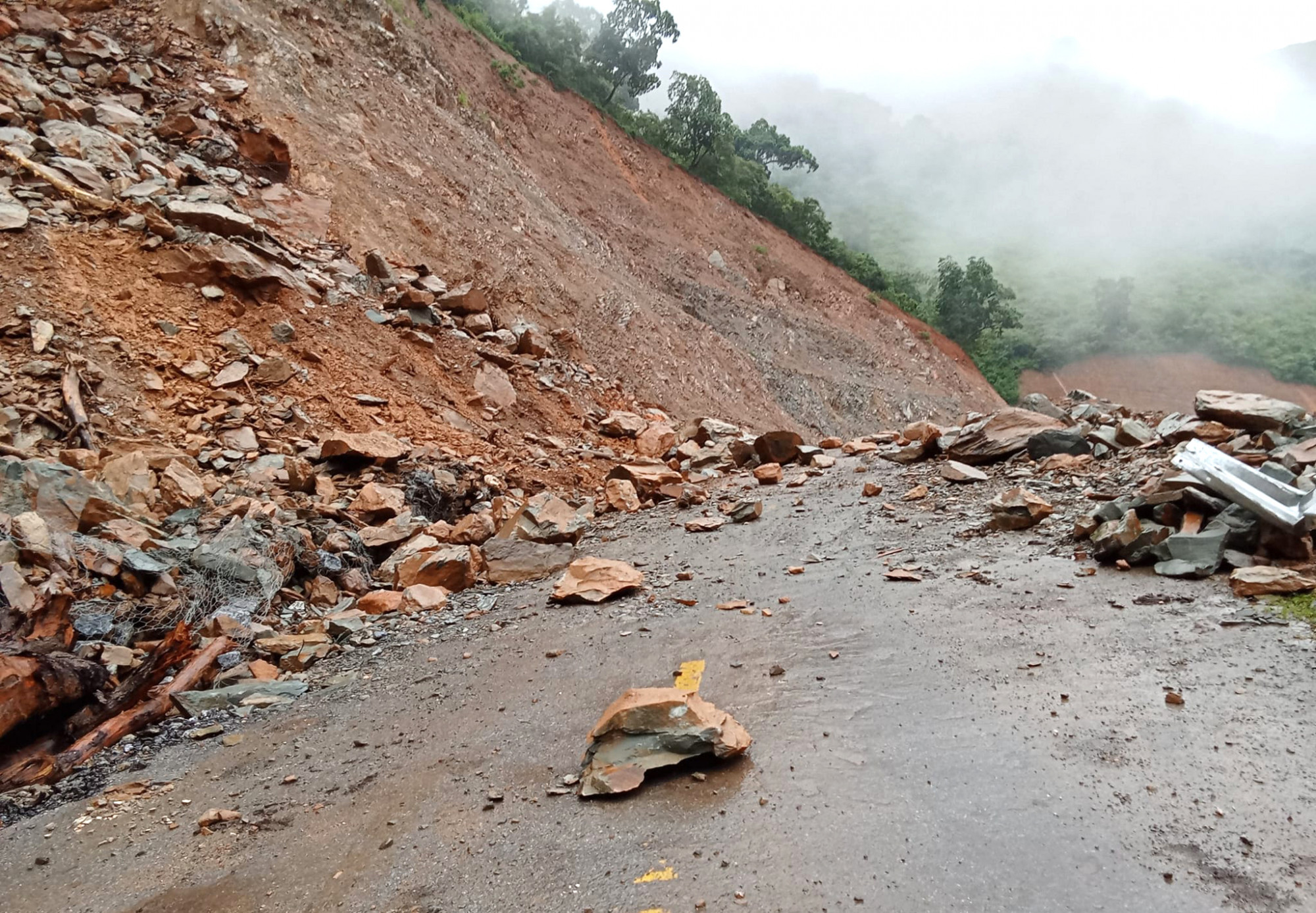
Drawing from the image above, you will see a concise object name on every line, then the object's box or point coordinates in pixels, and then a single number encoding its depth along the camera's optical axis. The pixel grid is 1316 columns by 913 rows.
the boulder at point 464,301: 10.14
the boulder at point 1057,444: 7.18
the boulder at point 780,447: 9.59
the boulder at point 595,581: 5.11
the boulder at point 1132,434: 6.92
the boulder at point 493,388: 9.13
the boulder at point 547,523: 6.40
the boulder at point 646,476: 8.27
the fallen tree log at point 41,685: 3.10
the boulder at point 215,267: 7.55
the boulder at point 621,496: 7.94
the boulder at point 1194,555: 4.28
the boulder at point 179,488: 5.50
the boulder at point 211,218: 7.93
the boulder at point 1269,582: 3.83
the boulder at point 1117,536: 4.66
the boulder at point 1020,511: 5.72
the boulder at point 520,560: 5.76
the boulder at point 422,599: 5.13
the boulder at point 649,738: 2.78
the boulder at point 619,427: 10.12
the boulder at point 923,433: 8.50
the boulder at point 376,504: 6.22
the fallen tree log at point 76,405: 5.63
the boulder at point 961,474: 7.25
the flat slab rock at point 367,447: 6.70
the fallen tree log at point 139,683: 3.43
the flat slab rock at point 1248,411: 6.14
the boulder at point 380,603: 5.05
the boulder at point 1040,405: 13.09
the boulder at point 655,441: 9.95
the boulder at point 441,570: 5.45
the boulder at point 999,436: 7.63
